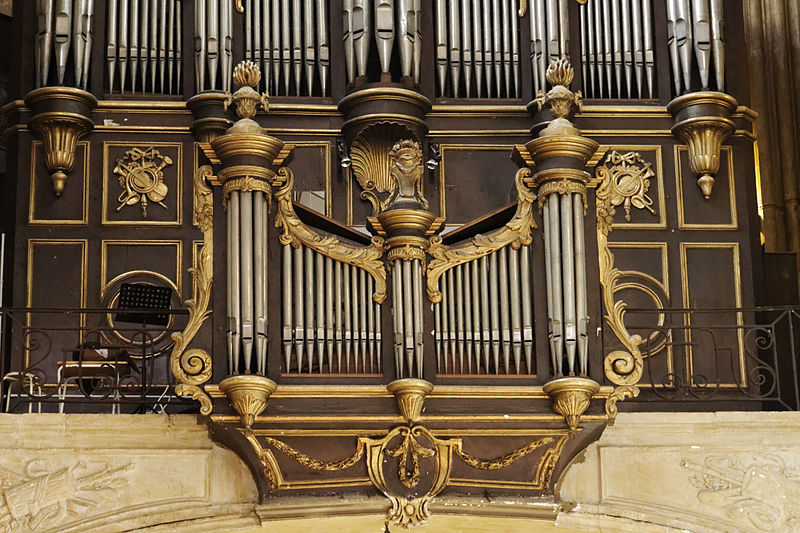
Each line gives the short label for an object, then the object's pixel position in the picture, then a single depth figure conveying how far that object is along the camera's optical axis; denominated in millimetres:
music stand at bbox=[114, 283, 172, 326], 14656
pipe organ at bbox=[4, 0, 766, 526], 13633
